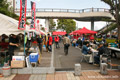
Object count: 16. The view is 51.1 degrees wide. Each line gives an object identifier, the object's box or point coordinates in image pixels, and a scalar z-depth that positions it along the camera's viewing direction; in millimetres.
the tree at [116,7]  22934
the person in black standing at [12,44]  6807
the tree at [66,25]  52656
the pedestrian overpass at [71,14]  30156
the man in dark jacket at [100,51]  7387
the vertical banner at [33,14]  8831
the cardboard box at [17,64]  6164
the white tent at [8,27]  6368
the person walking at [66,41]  10805
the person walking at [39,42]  11539
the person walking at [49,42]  12860
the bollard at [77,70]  5957
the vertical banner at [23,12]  6657
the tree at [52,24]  59531
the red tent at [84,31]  14676
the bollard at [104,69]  6062
